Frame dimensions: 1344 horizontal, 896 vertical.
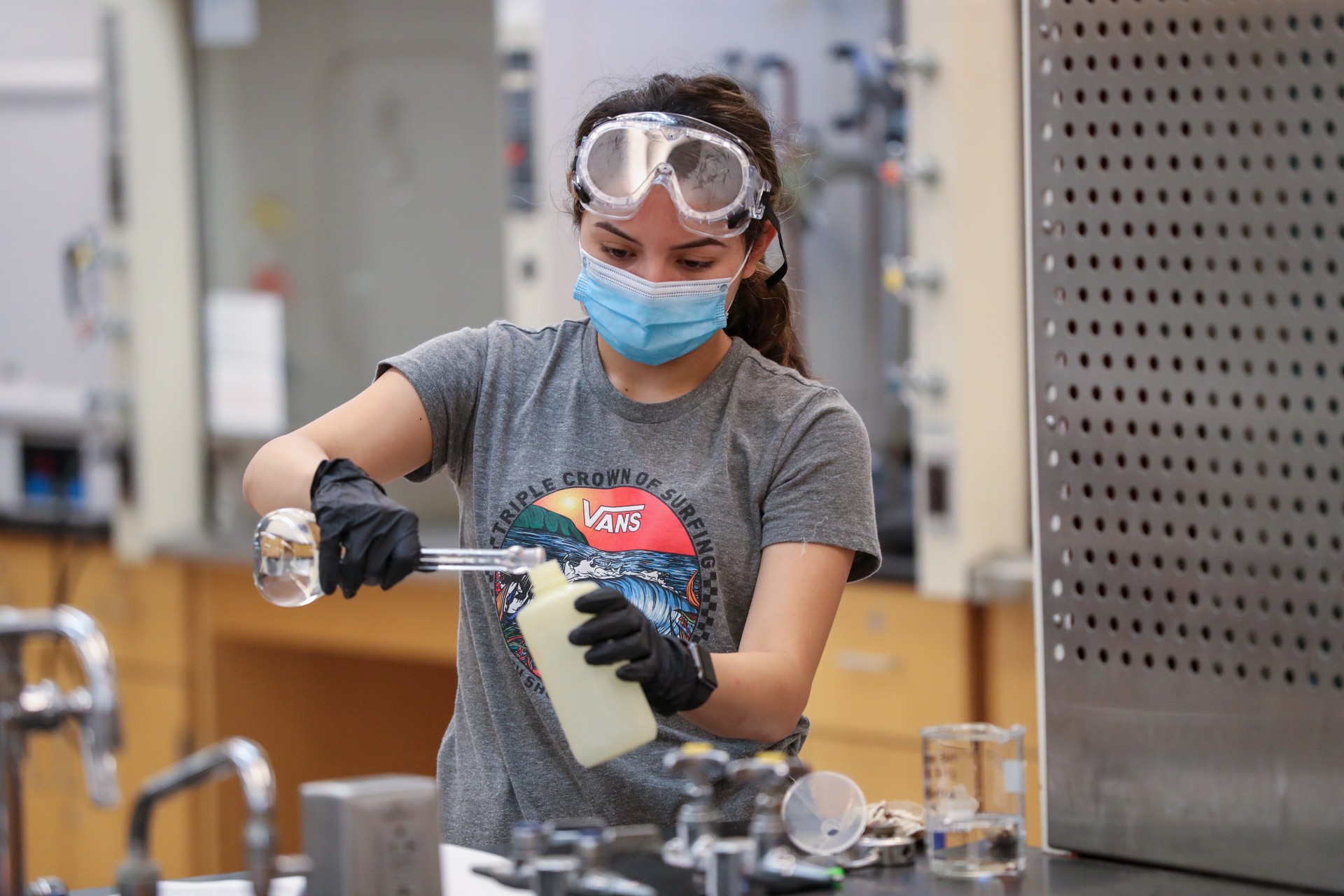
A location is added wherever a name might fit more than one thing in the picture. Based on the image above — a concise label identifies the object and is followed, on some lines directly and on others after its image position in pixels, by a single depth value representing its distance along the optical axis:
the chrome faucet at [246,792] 2.86
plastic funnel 3.14
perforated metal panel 3.15
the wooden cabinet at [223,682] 6.56
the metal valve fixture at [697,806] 2.95
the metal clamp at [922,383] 5.07
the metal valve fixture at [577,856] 2.93
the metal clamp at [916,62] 4.94
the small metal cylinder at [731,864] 2.98
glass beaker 3.18
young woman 3.32
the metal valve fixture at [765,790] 2.94
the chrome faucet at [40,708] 2.92
